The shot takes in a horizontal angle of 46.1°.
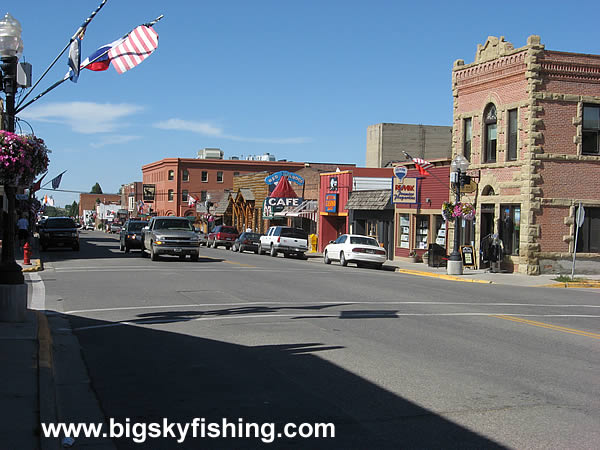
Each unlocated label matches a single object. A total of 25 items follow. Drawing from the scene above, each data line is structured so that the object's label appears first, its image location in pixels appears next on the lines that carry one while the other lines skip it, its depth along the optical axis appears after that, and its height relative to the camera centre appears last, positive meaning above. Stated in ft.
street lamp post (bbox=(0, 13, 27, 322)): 36.42 +0.53
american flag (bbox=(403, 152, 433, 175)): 115.64 +10.69
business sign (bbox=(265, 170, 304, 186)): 184.65 +12.72
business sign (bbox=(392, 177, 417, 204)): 124.26 +6.56
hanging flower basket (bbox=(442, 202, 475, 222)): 101.14 +2.63
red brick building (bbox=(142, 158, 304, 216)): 333.83 +22.85
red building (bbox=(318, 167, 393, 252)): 156.03 +8.09
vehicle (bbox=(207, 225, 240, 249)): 180.24 -3.22
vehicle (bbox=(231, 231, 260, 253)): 157.07 -4.02
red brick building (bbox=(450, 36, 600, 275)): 95.55 +10.02
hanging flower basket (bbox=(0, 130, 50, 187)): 36.60 +3.20
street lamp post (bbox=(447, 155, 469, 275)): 93.50 +0.50
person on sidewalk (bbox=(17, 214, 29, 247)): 122.83 -1.75
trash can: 110.11 -4.11
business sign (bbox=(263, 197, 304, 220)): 195.92 +5.55
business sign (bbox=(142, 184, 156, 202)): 356.57 +14.78
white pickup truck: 135.85 -3.13
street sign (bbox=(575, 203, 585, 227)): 87.30 +1.97
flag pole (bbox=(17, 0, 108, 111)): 49.47 +13.00
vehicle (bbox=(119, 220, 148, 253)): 120.37 -2.36
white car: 107.96 -3.79
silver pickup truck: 96.02 -2.19
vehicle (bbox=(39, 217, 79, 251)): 123.85 -3.00
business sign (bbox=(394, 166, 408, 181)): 124.26 +9.92
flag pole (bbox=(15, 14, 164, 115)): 49.39 +9.56
